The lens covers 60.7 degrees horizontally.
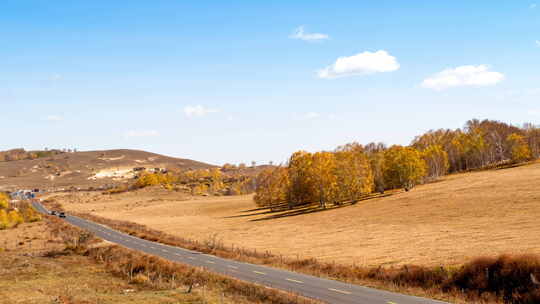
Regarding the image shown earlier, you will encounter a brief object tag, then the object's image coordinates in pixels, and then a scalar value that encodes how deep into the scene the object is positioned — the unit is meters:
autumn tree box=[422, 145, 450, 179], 160.59
